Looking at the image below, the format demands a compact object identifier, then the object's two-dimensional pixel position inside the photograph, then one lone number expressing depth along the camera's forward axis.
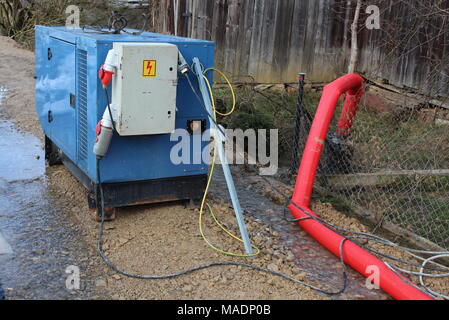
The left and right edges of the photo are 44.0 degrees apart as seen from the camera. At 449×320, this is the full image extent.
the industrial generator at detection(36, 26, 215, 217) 4.43
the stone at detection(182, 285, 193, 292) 3.88
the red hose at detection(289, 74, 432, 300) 4.01
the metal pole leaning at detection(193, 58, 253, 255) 4.32
